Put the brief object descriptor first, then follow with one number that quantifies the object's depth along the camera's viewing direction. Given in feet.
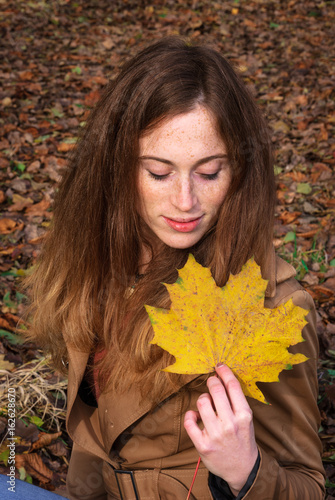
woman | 4.54
